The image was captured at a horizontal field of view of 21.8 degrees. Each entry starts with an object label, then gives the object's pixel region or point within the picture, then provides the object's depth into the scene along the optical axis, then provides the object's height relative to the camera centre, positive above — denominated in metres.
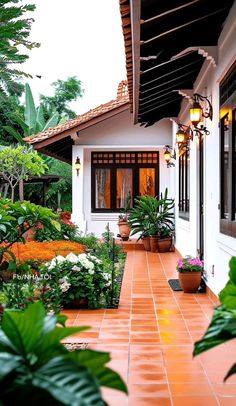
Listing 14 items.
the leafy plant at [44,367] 1.30 -0.38
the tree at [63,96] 33.06 +5.88
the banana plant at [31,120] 24.91 +3.52
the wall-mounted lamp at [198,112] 8.20 +1.22
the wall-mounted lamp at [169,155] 15.18 +1.19
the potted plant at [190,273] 8.43 -0.97
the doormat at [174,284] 8.91 -1.23
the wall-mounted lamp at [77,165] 16.09 +1.01
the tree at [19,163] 17.42 +1.19
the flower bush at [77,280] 7.23 -0.94
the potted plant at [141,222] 15.00 -0.47
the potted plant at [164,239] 14.69 -0.86
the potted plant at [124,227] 16.33 -0.64
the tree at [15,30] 4.32 +1.30
